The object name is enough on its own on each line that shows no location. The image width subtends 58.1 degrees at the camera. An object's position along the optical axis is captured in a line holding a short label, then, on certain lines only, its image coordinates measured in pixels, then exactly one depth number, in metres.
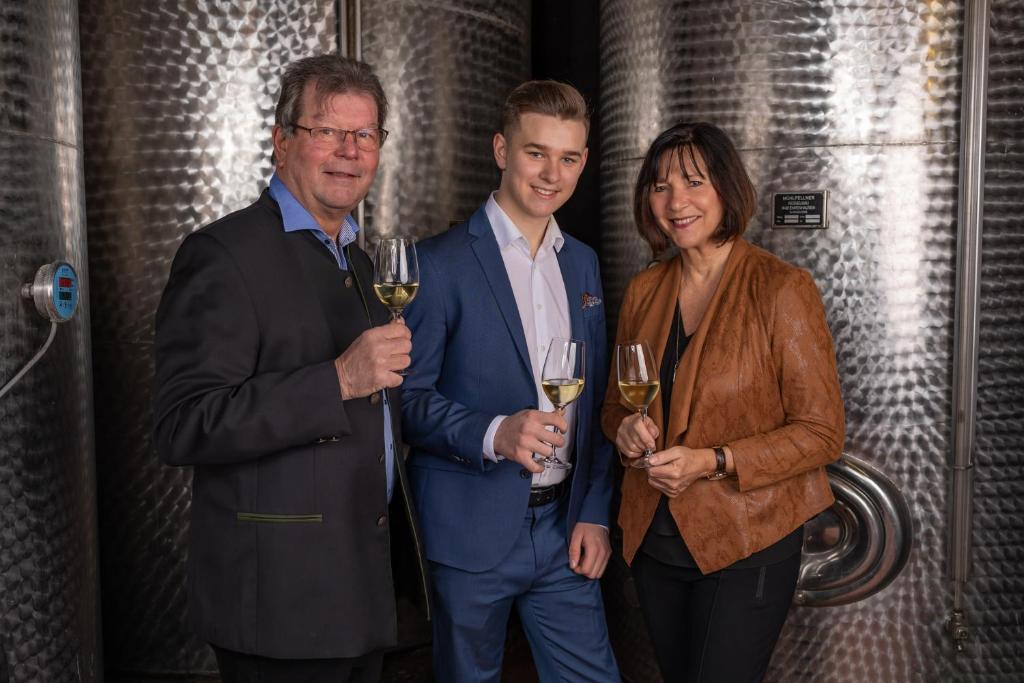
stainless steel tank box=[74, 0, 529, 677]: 3.21
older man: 1.76
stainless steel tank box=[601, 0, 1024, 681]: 2.82
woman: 2.06
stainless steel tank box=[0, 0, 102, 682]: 2.26
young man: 2.23
